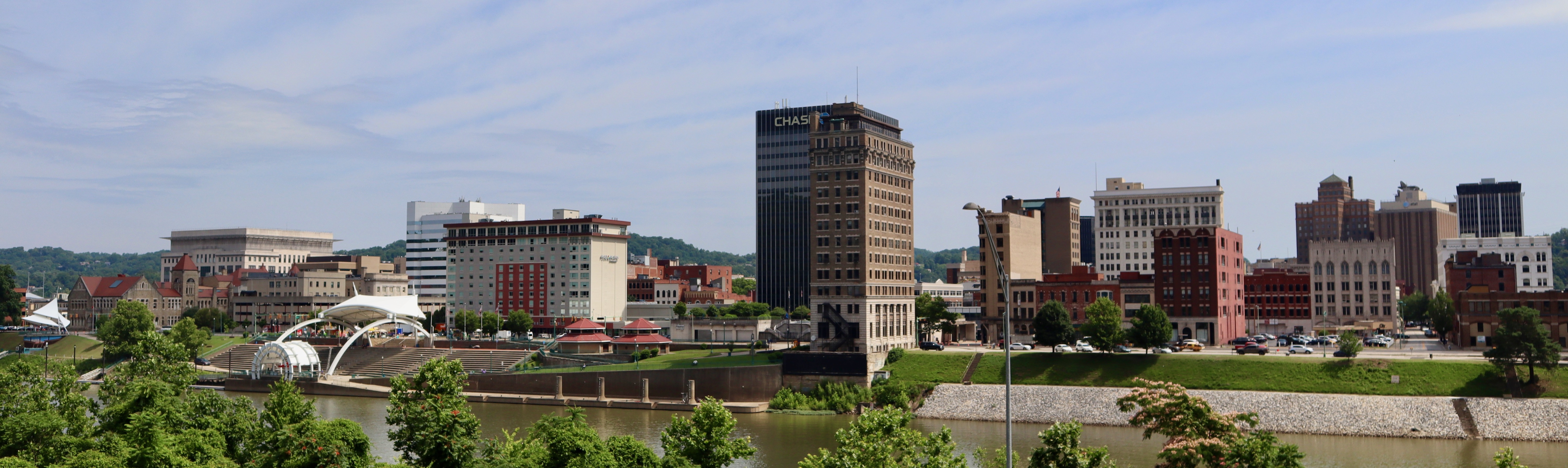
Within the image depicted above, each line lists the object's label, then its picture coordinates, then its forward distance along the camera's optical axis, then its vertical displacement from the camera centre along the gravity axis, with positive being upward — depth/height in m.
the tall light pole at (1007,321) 37.07 -0.82
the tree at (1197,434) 46.94 -6.22
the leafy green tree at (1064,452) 45.31 -6.01
